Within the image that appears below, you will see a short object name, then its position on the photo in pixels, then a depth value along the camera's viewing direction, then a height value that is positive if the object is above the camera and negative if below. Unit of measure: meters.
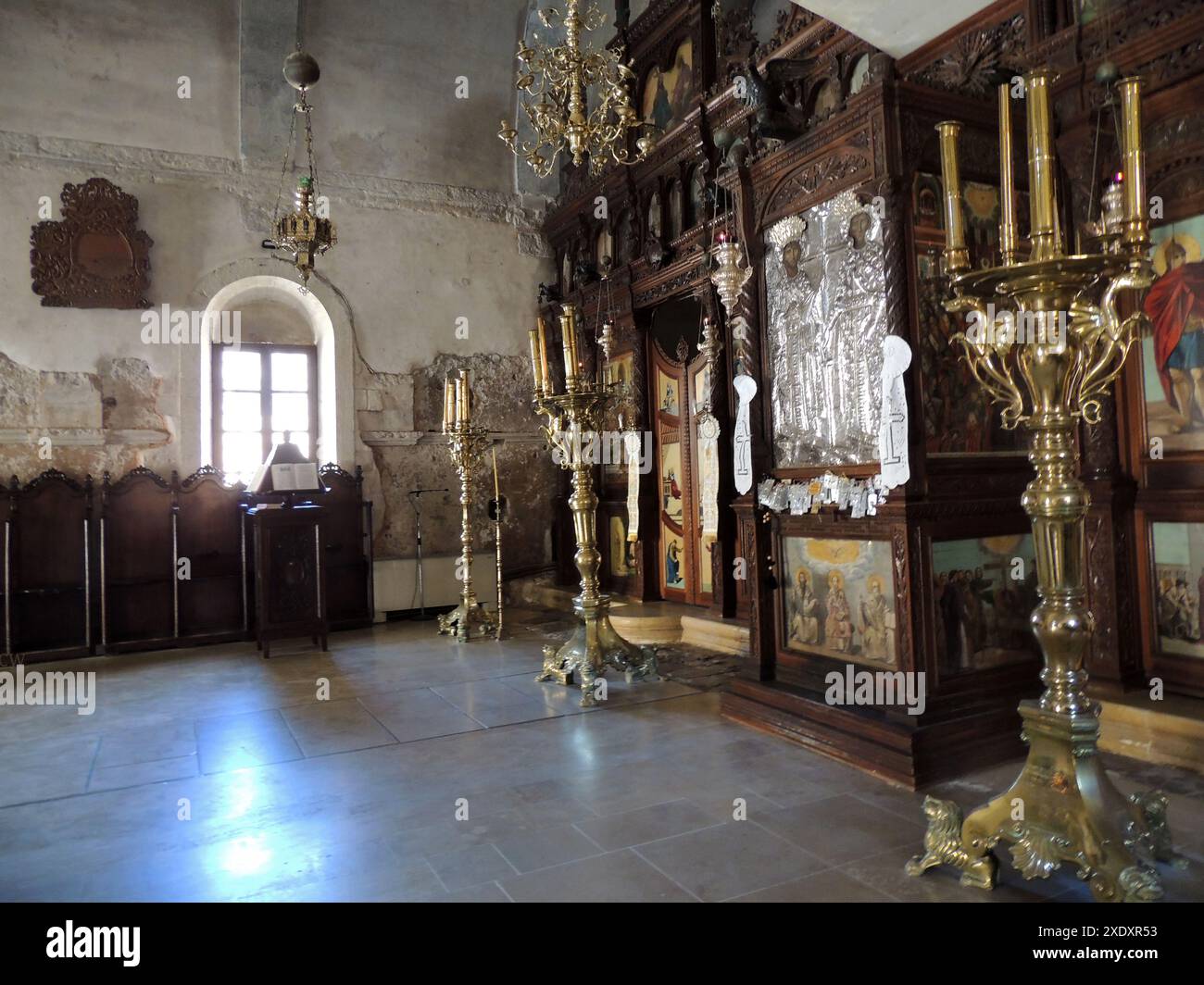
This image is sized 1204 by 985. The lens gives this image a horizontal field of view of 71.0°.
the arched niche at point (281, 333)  8.46 +2.15
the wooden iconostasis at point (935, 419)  3.85 +0.43
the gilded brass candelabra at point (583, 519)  5.41 +0.00
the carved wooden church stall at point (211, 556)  8.00 -0.23
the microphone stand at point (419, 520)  9.30 +0.05
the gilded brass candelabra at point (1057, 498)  2.35 +0.02
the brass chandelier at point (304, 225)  6.98 +2.54
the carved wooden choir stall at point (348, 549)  8.76 -0.23
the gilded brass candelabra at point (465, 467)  7.65 +0.52
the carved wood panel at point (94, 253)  7.93 +2.70
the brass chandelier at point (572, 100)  5.52 +2.88
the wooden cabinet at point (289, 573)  7.10 -0.38
